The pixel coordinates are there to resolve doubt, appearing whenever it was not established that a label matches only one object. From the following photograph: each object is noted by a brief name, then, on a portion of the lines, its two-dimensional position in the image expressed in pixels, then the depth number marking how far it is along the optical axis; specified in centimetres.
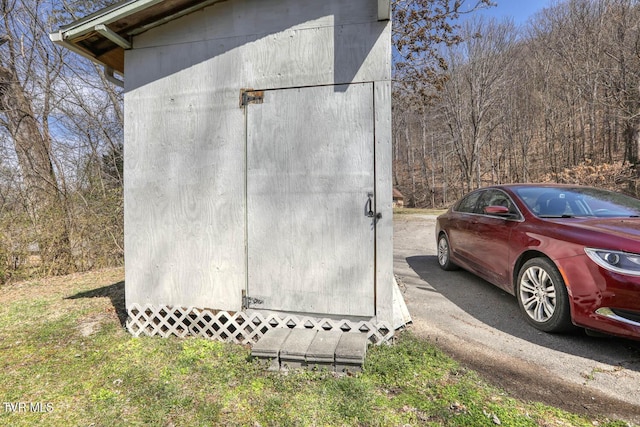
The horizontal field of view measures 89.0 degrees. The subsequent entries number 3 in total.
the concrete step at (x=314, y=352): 264
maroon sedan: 269
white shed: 307
